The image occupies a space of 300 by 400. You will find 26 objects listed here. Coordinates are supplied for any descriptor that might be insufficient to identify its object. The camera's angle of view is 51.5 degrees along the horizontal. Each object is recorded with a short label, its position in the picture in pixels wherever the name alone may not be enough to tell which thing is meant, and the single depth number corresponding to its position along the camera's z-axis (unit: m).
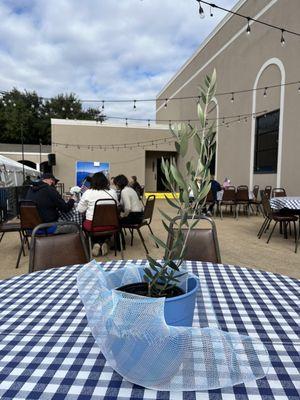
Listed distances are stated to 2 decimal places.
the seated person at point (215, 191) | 7.66
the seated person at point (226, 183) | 9.95
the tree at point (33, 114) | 25.97
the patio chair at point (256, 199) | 7.49
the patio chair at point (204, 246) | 1.80
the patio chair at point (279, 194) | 6.81
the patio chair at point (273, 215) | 4.51
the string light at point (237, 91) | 7.72
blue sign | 14.75
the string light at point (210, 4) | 3.91
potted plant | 0.68
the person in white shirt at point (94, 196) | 3.59
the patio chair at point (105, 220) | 3.46
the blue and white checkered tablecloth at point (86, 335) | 0.60
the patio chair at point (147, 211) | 4.14
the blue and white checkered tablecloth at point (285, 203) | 4.30
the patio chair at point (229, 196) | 7.46
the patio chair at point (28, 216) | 3.37
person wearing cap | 3.50
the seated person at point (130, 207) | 4.14
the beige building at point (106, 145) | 14.62
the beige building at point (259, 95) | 7.61
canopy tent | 7.96
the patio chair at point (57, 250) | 1.63
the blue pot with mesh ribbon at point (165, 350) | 0.58
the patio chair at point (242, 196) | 7.42
